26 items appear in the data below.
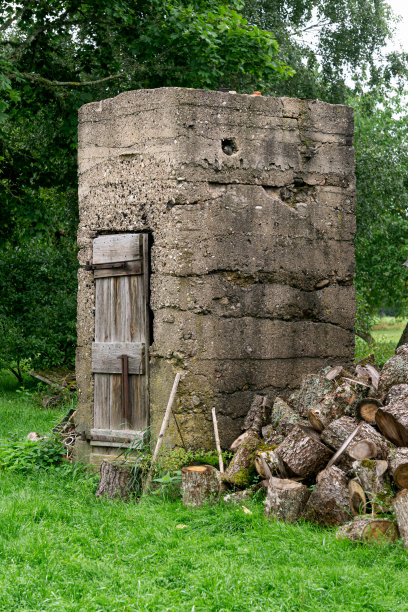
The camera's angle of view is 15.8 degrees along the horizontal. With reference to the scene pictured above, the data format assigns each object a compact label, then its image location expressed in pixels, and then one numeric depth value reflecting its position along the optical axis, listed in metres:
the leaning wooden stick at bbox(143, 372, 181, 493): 12.70
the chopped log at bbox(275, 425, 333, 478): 11.45
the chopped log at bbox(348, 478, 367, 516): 10.31
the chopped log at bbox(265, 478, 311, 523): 10.85
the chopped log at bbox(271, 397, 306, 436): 12.71
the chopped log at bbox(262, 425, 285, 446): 12.67
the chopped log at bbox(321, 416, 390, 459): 11.09
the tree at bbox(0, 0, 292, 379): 23.46
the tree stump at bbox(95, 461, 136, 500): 12.68
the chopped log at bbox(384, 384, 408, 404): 11.74
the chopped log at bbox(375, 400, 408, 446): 11.03
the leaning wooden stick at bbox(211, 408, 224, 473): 12.83
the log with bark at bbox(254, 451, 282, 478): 11.77
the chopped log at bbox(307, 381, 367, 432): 12.15
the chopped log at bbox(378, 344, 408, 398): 12.23
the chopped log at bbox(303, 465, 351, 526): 10.48
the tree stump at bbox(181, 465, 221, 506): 11.86
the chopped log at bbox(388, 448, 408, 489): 10.27
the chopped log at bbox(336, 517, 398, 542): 9.62
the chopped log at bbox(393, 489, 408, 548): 9.44
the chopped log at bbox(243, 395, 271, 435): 13.22
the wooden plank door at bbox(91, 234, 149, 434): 13.69
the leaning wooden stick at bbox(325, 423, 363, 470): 11.31
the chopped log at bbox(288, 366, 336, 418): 12.87
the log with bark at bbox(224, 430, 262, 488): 12.23
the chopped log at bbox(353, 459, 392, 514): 10.12
